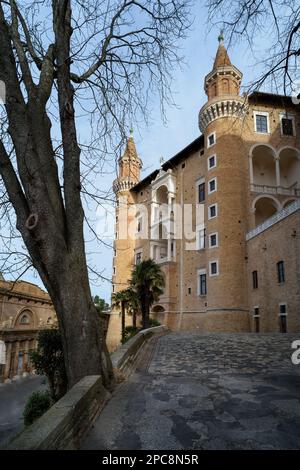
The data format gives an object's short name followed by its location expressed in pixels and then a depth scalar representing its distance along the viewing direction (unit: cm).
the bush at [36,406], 951
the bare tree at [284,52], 525
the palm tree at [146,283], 2555
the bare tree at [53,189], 450
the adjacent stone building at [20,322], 2745
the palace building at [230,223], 2143
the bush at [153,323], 2838
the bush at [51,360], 831
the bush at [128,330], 2635
